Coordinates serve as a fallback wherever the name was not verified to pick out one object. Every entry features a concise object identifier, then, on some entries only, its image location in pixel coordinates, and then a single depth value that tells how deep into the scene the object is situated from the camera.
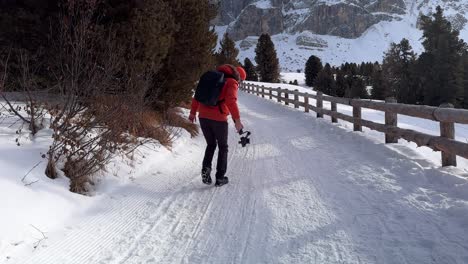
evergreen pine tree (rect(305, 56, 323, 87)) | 87.81
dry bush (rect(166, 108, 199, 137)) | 10.16
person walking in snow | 5.68
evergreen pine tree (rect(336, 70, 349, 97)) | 74.18
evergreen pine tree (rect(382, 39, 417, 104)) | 54.16
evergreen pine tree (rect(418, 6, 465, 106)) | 47.84
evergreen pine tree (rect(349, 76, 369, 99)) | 67.31
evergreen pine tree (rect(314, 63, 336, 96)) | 74.32
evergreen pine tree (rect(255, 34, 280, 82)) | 62.12
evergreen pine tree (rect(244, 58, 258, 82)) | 77.25
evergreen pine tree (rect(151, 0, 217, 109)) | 9.97
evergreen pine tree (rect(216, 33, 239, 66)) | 50.44
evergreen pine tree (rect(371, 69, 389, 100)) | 59.88
